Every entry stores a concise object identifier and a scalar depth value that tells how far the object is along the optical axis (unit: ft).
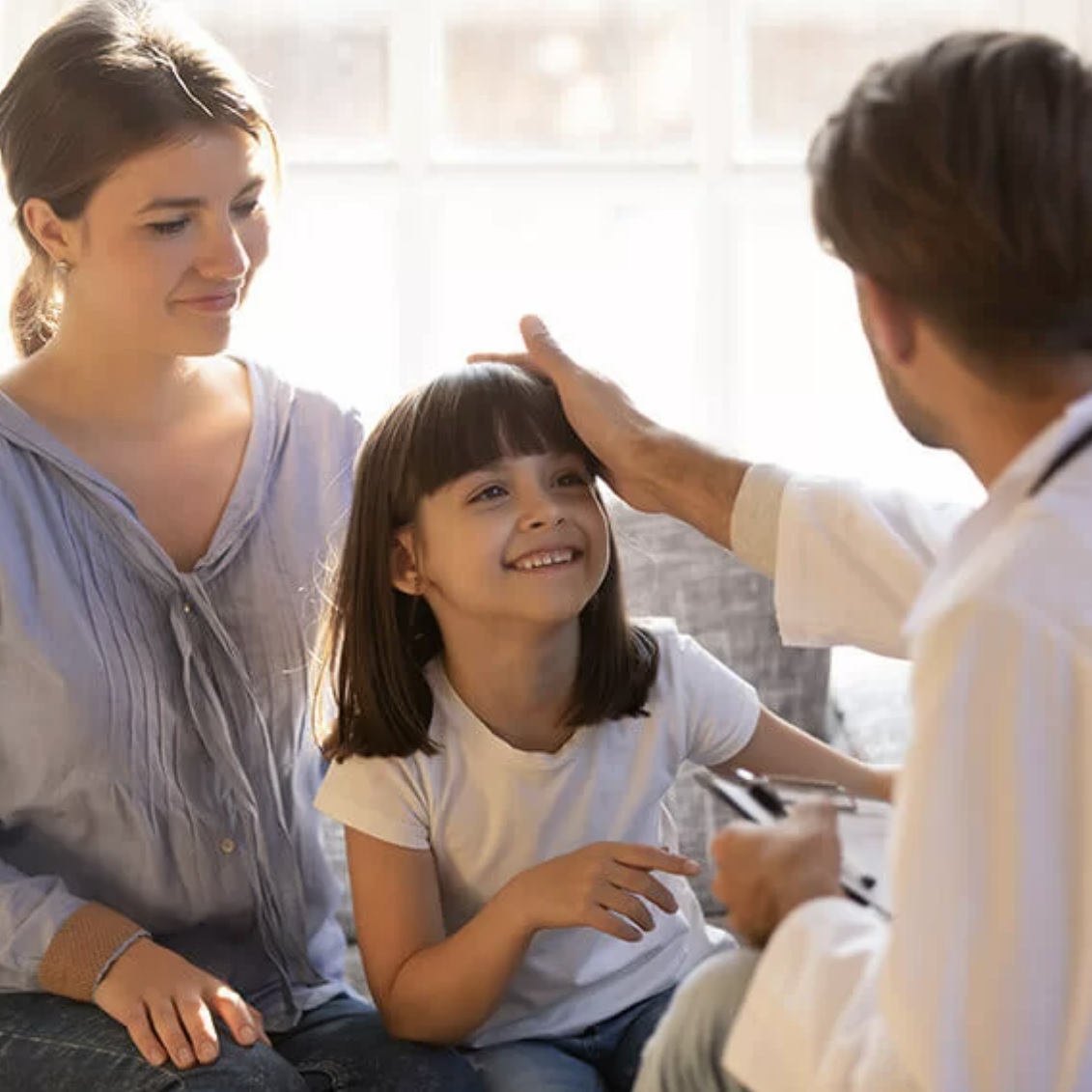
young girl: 6.83
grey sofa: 8.15
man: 5.22
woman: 6.94
